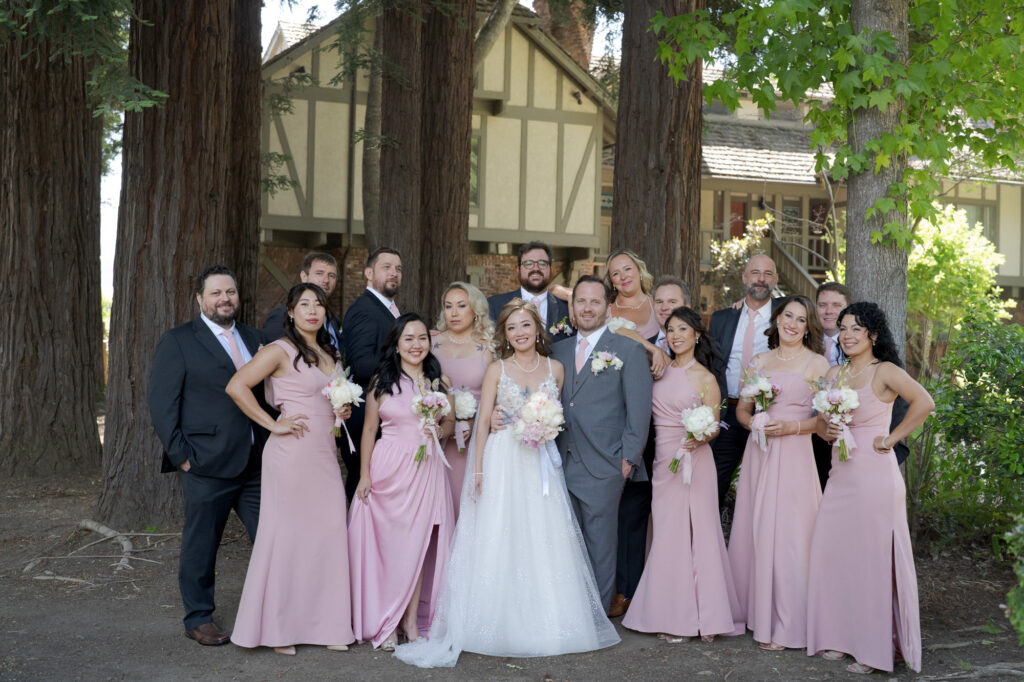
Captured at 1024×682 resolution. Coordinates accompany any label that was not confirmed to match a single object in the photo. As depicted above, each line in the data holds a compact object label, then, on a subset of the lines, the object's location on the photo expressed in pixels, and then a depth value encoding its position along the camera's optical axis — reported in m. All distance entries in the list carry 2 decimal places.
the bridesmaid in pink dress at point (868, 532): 5.62
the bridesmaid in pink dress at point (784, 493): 5.98
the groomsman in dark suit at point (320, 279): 6.76
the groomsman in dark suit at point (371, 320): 6.76
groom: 6.23
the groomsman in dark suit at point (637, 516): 6.68
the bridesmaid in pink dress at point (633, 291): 7.03
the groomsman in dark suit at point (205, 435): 5.84
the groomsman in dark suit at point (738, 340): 6.98
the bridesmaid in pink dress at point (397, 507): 5.96
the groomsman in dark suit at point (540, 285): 6.95
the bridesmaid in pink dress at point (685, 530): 6.11
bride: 5.75
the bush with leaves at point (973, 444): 7.38
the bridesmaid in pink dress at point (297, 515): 5.74
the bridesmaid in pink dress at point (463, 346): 6.40
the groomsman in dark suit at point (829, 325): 6.73
